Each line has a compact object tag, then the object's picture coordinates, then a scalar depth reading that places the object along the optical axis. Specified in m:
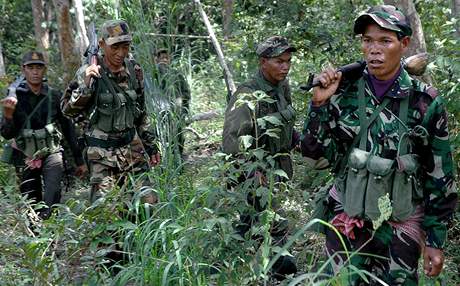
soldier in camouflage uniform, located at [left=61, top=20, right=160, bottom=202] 5.98
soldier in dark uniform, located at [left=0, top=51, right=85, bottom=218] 7.29
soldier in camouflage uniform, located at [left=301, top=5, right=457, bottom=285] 3.49
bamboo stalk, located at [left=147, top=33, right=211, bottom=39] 5.64
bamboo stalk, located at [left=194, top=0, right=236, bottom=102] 8.29
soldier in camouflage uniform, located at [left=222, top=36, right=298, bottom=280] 5.23
